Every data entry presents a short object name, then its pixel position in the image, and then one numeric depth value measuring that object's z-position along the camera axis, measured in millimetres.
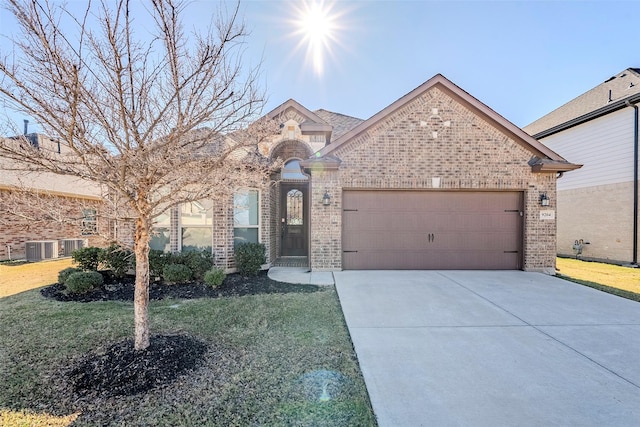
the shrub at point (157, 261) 7275
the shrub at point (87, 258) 7320
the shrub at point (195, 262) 7309
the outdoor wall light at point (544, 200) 8227
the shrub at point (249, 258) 7805
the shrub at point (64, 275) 6668
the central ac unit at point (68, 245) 12602
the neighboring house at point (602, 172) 10352
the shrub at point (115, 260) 7344
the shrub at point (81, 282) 6289
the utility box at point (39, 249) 11438
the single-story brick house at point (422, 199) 8211
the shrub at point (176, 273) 6980
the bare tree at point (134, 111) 2664
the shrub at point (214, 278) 6711
